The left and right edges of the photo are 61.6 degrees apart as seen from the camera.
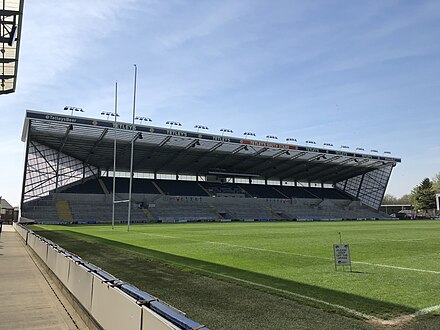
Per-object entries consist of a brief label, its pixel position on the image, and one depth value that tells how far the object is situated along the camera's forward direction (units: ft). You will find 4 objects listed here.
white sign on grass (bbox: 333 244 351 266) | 35.53
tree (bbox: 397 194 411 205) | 494.59
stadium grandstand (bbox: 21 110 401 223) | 187.32
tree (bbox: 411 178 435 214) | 336.70
